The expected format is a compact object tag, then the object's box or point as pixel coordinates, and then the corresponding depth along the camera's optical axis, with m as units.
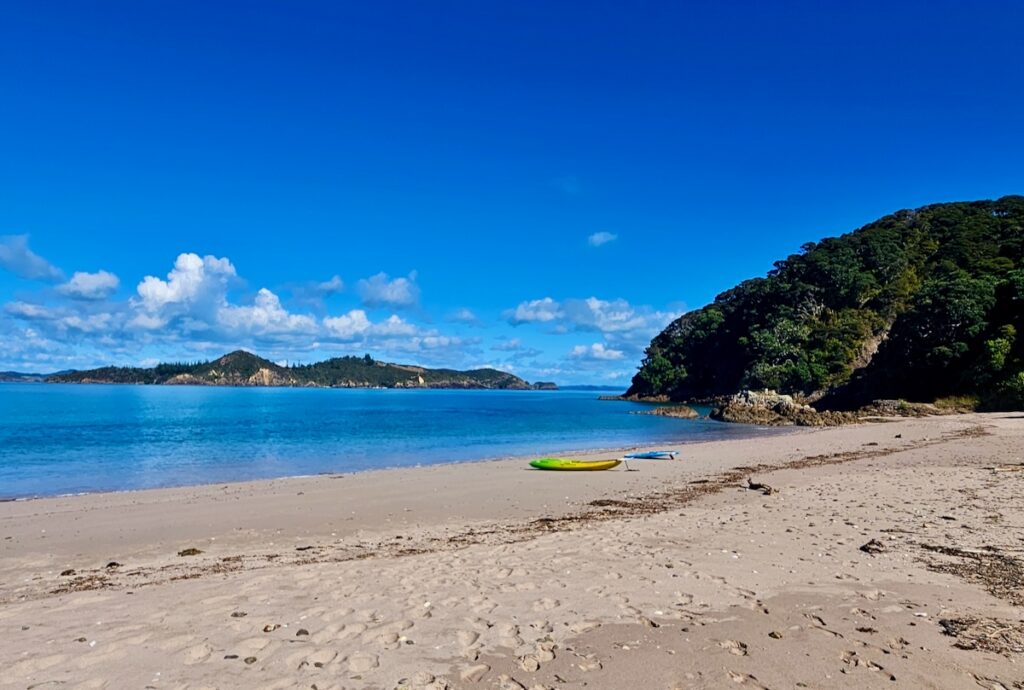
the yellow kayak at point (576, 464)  21.38
